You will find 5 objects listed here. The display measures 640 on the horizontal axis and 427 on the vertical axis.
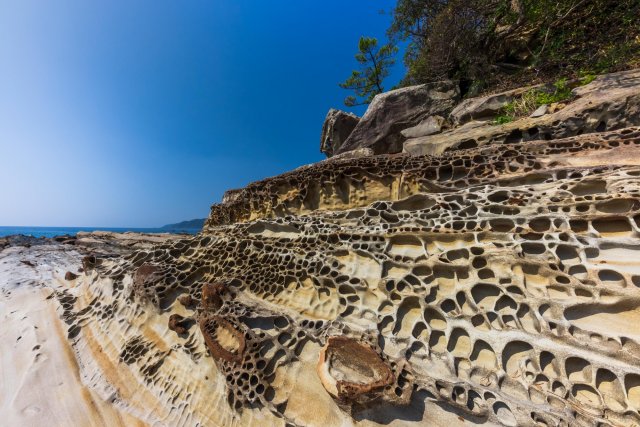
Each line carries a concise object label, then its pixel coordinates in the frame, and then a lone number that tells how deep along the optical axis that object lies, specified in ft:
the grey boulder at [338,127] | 33.94
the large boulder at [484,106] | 18.57
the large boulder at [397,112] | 25.91
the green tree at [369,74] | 42.57
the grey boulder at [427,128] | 21.34
